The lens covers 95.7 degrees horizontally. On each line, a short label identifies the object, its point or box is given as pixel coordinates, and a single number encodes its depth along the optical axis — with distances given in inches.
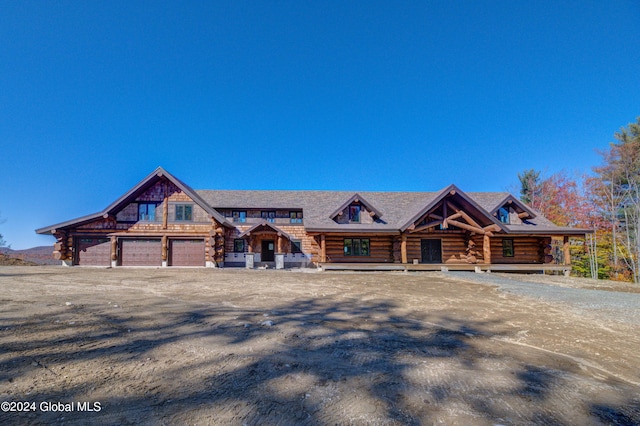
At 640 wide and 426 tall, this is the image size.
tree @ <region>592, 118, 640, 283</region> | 981.8
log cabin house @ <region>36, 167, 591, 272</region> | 772.0
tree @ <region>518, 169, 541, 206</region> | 1425.9
